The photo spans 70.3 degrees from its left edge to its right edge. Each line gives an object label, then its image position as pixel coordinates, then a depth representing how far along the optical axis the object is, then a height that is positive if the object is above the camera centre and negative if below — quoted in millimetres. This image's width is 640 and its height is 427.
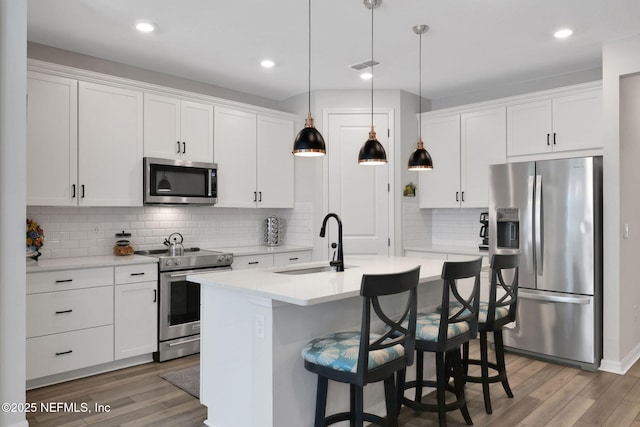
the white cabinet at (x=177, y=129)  4250 +873
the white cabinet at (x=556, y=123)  4148 +908
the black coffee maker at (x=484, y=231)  4883 -150
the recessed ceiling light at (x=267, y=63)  4336 +1496
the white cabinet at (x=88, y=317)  3361 -787
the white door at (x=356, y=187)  5262 +355
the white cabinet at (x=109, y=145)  3832 +635
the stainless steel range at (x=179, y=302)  4008 -760
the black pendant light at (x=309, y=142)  2844 +477
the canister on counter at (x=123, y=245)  4129 -250
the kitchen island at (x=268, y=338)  2311 -660
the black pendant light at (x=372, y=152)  3227 +467
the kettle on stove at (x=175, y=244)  4418 -268
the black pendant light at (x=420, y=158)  3551 +466
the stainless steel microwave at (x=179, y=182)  4191 +346
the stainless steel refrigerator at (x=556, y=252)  3795 -305
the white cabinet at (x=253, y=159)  4832 +662
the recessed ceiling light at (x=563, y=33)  3597 +1482
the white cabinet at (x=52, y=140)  3543 +626
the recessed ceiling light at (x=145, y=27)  3479 +1484
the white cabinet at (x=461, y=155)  4852 +690
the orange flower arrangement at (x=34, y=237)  3533 -150
